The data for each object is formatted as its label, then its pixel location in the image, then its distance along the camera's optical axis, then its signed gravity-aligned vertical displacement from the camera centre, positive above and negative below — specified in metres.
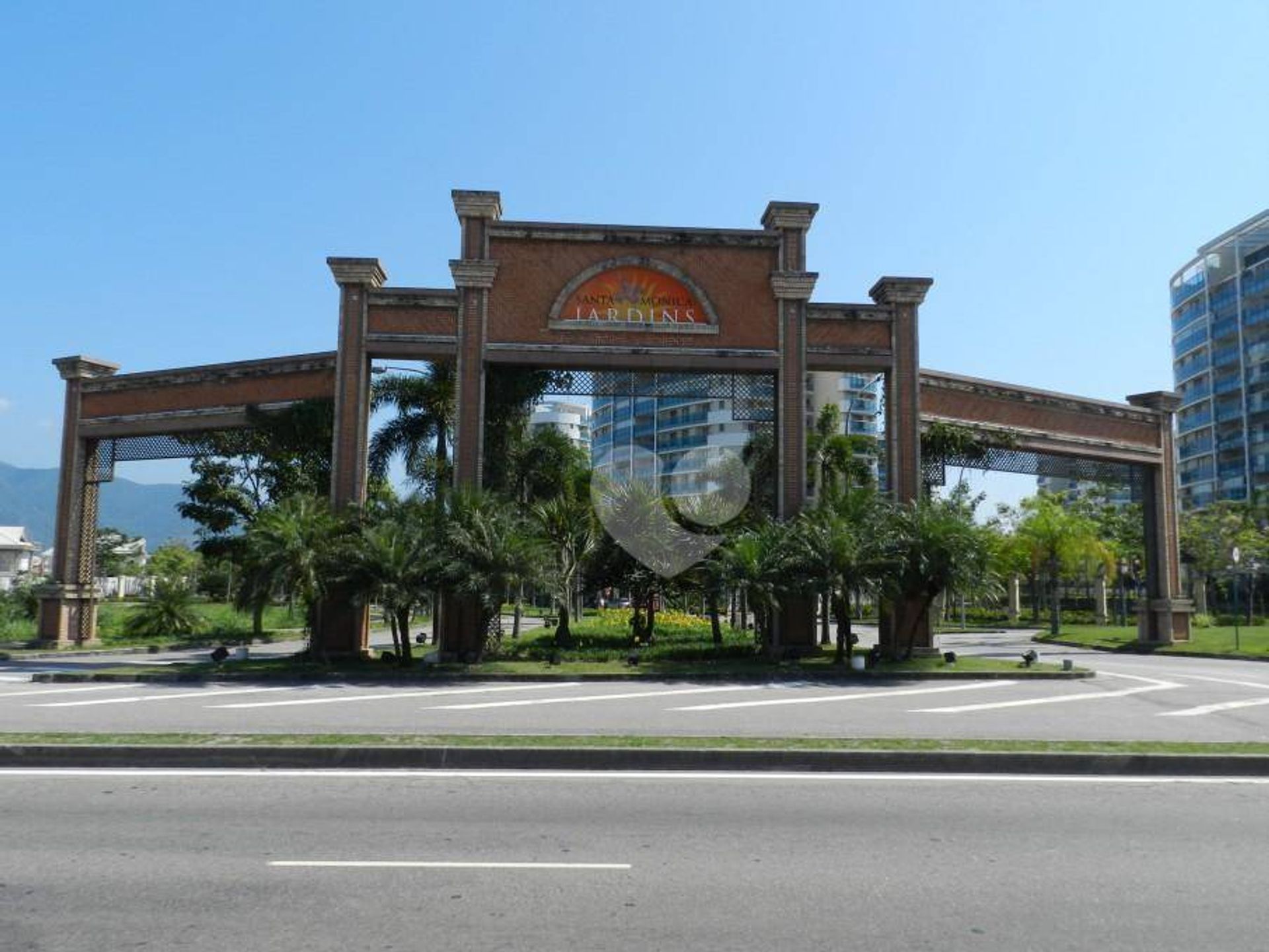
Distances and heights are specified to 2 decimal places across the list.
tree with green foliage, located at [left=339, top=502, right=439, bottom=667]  20.50 +0.06
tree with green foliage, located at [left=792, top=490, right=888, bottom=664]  20.98 +0.50
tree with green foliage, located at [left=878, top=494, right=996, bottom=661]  21.42 +0.52
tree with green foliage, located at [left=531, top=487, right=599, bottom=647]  23.77 +0.93
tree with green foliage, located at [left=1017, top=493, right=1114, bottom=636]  43.78 +1.72
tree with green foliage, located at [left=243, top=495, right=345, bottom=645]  20.78 +0.33
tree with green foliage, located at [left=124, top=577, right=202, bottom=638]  35.19 -1.79
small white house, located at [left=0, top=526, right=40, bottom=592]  111.06 +1.07
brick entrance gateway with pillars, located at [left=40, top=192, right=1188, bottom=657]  23.84 +6.15
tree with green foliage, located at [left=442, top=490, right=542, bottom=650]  20.56 +0.31
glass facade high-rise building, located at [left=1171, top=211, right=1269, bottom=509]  81.06 +18.61
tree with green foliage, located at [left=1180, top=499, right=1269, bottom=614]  52.66 +2.22
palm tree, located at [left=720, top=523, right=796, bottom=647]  21.34 +0.16
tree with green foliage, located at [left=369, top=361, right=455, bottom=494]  28.64 +4.42
